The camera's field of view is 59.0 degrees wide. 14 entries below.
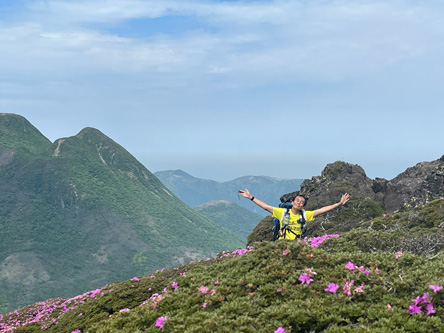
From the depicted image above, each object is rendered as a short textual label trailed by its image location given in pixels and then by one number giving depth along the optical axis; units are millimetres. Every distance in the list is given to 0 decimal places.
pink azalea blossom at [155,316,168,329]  7996
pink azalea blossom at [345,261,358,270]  9438
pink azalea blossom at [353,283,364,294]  8258
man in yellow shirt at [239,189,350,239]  13055
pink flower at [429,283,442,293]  7728
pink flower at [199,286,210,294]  9297
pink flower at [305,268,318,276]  9141
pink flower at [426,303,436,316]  7412
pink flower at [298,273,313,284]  9000
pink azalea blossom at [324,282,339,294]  8480
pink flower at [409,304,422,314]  7531
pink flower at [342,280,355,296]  8303
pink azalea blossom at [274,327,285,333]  7133
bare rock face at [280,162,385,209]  29250
